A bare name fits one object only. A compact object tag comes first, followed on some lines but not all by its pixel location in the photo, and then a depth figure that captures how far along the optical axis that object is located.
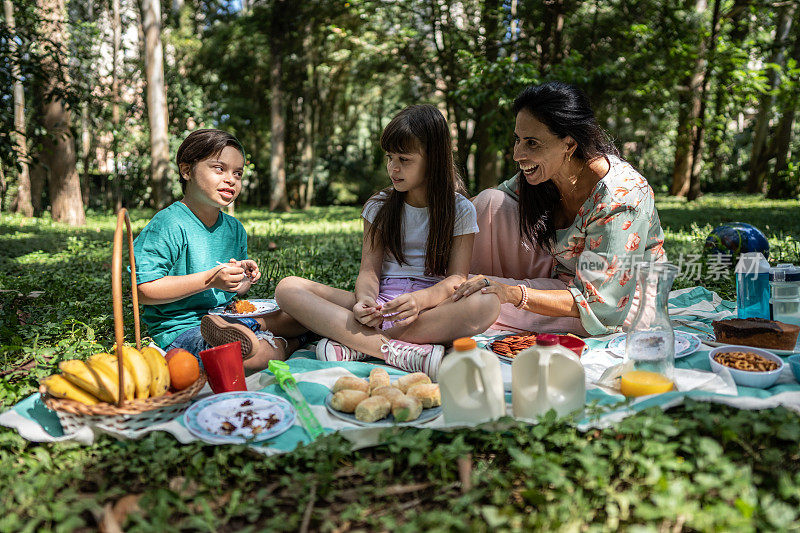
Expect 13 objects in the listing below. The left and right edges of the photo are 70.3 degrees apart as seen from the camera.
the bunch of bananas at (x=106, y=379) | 2.15
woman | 3.14
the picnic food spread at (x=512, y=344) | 3.01
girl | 2.98
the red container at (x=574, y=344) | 2.81
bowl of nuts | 2.40
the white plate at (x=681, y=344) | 2.82
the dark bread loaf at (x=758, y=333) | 2.79
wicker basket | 2.06
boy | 2.85
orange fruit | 2.34
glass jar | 2.44
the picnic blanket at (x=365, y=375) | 2.15
